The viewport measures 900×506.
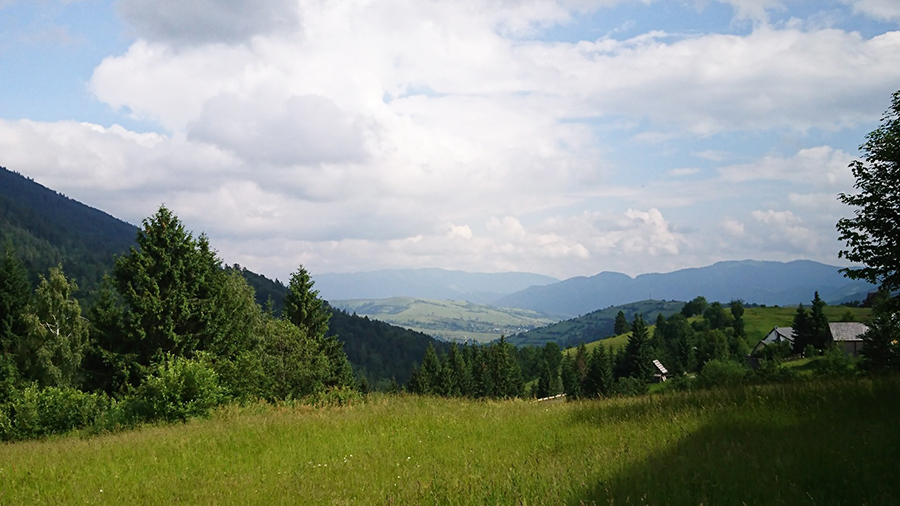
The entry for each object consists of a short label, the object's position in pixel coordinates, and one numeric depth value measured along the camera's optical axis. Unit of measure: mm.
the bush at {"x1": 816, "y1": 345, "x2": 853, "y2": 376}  64738
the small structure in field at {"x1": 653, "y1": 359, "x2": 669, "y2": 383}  145625
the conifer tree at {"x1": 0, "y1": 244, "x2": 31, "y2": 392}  42438
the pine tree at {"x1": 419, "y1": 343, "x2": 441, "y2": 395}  95688
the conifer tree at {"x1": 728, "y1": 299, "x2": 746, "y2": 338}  172425
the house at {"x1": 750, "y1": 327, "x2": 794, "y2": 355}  147850
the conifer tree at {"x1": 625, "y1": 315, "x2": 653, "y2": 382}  119625
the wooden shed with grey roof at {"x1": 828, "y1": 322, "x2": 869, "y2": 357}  113562
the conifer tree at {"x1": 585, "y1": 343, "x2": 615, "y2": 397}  114456
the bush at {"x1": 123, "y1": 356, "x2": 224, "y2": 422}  15344
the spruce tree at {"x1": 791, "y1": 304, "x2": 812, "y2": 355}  115062
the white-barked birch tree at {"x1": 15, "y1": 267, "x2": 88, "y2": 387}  42156
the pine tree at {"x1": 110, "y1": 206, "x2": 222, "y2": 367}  34531
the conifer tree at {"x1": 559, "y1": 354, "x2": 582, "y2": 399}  129450
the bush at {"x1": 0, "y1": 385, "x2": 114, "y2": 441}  18156
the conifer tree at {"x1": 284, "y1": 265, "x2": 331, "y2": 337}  54594
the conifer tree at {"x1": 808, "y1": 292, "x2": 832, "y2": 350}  113312
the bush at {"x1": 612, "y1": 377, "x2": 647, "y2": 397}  104362
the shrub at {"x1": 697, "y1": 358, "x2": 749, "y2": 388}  88750
